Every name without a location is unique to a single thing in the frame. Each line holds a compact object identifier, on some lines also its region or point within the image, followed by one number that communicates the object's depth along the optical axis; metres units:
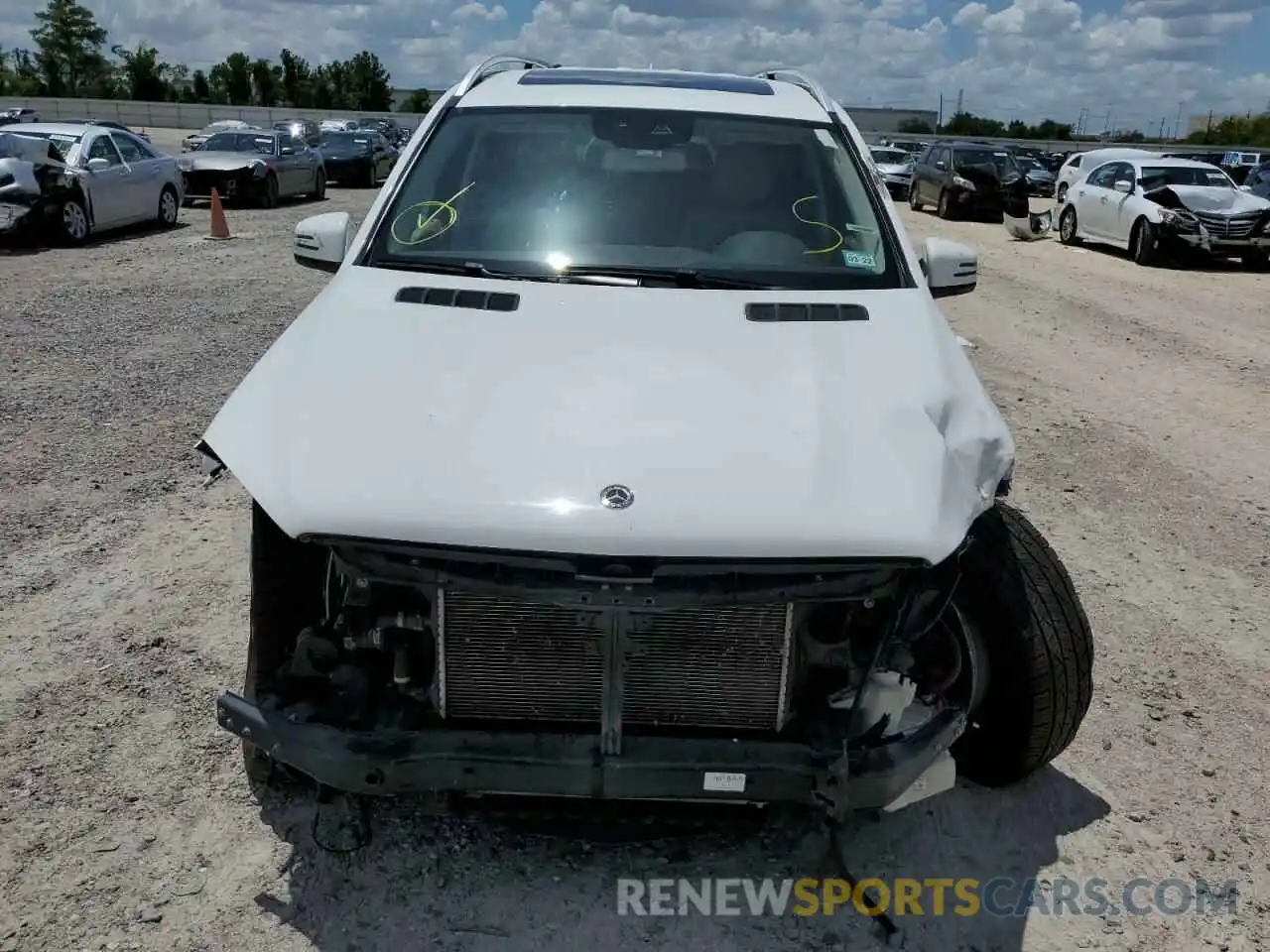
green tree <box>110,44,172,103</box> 79.94
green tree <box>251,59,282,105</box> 86.44
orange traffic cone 15.52
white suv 2.46
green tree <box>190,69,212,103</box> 91.31
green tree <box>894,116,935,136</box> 84.69
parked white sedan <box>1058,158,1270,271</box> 16.31
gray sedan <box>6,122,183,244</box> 14.32
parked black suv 24.06
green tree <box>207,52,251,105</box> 85.50
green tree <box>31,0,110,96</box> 89.19
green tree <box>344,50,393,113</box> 89.88
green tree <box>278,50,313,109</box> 88.12
